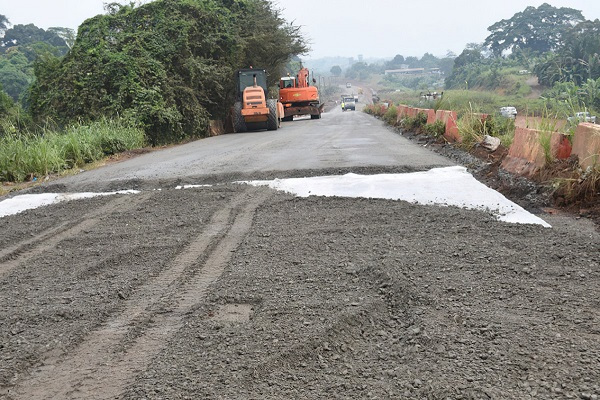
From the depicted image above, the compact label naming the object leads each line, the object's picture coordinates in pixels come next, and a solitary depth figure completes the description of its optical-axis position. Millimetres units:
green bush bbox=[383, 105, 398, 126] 23183
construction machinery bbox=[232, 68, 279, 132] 22266
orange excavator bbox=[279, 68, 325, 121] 31578
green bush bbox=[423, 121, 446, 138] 12734
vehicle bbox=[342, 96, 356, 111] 71062
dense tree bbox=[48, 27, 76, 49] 20428
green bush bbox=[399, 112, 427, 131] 16206
